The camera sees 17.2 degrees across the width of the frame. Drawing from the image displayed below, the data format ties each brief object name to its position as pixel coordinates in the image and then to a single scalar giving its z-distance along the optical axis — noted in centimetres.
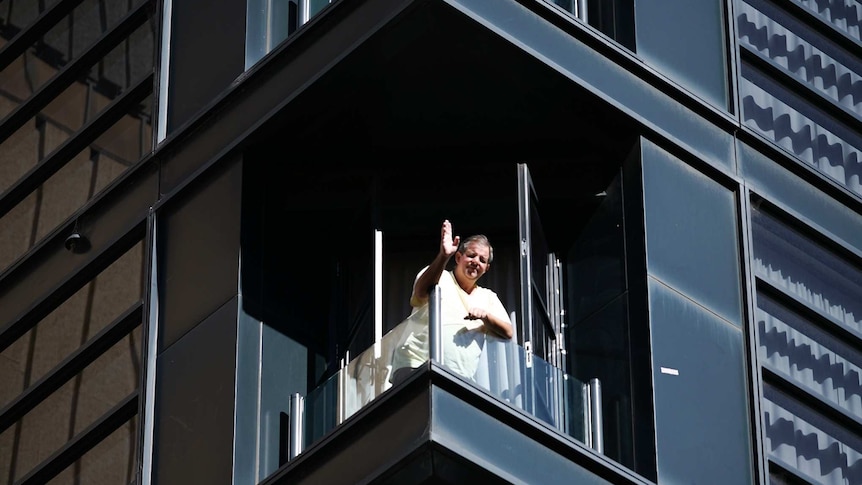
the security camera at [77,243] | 2767
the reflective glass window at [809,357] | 2606
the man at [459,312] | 2392
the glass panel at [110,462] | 2612
